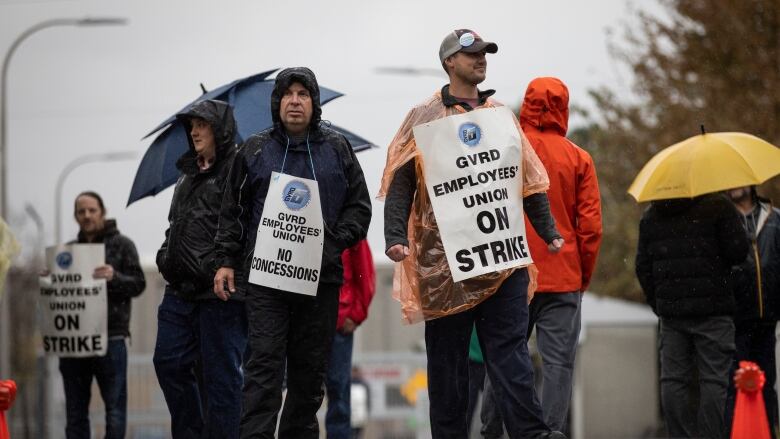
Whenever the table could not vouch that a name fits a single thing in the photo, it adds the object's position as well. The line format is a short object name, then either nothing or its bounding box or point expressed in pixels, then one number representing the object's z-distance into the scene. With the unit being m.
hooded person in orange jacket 15.79
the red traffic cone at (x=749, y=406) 16.91
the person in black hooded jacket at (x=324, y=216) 14.46
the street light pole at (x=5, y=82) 46.18
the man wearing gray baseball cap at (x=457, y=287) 14.14
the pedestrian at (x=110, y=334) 20.71
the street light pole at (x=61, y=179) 72.94
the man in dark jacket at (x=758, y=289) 19.91
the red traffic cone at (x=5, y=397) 16.19
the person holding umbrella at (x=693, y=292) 17.73
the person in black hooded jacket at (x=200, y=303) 16.37
